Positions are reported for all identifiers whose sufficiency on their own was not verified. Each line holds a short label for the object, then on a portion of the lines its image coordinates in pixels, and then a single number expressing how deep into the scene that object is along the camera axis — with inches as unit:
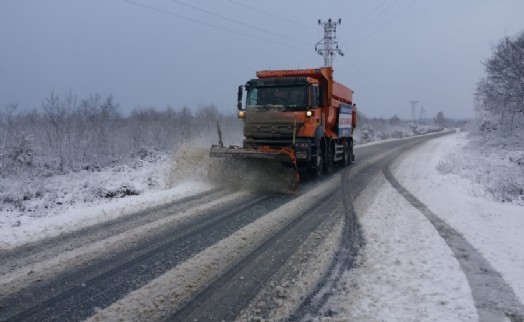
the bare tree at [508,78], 1214.3
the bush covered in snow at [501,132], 460.8
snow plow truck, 441.4
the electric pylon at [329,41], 1631.4
